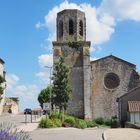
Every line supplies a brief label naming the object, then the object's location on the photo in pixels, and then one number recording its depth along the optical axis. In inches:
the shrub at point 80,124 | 882.0
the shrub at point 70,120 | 853.0
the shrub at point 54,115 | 865.6
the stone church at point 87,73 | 1217.5
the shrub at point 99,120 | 1196.1
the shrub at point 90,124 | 1075.6
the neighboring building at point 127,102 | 1015.8
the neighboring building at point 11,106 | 1438.7
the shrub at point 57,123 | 744.1
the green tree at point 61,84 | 938.1
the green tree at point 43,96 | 1785.8
